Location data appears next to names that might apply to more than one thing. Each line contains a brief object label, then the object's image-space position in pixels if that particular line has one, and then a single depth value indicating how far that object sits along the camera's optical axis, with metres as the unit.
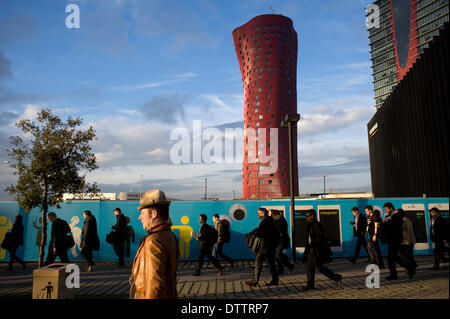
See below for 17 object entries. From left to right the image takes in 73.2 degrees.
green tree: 9.33
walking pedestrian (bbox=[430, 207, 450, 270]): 7.28
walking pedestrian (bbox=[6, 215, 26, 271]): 9.84
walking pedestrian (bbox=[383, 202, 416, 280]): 7.08
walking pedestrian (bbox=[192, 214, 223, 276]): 8.41
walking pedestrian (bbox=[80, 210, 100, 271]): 9.32
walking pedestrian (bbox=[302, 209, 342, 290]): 6.38
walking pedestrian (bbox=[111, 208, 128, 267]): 9.78
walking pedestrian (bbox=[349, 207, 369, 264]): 10.18
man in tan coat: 2.15
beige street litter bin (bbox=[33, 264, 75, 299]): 4.73
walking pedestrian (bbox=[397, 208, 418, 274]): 7.21
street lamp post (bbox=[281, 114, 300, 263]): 9.79
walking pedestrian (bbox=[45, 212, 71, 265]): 8.59
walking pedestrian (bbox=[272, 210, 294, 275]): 8.30
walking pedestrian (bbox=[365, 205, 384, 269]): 8.09
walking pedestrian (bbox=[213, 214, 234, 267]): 9.16
